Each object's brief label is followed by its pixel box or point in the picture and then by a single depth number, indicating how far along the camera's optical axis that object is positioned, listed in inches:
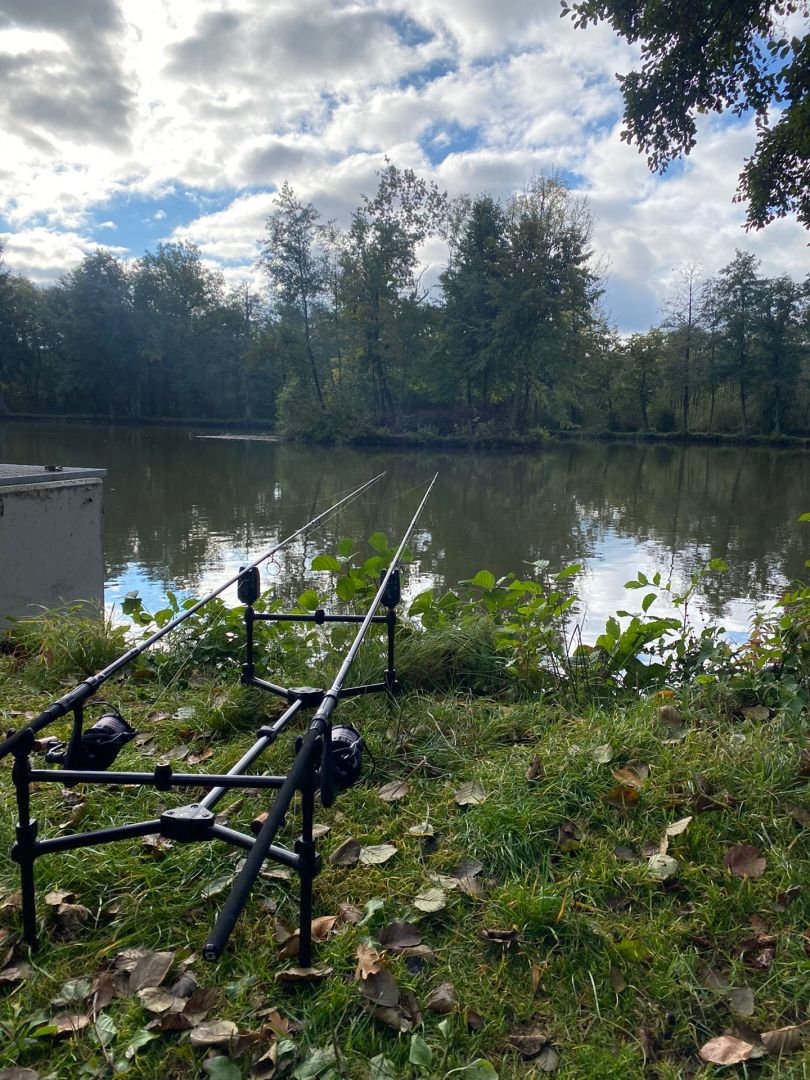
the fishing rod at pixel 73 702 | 65.7
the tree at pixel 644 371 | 2133.4
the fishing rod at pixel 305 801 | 49.4
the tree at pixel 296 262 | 1680.6
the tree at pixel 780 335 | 1943.9
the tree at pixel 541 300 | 1546.5
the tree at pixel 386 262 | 1614.2
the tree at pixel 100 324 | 2209.6
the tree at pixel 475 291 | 1605.6
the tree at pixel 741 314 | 1968.5
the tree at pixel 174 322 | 2277.3
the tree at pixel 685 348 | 2017.7
